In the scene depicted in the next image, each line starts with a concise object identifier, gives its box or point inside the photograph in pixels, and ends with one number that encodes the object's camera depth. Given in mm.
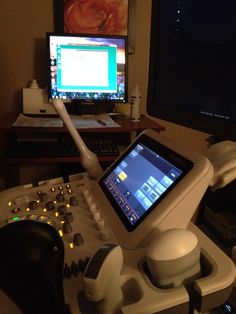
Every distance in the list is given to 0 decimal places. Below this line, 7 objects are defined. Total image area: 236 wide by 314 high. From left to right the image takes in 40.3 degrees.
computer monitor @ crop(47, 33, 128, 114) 1773
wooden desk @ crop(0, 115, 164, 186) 1447
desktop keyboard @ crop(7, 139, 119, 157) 1458
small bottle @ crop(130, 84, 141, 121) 1777
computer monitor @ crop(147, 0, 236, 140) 542
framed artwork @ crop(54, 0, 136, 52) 1874
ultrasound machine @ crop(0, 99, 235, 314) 425
